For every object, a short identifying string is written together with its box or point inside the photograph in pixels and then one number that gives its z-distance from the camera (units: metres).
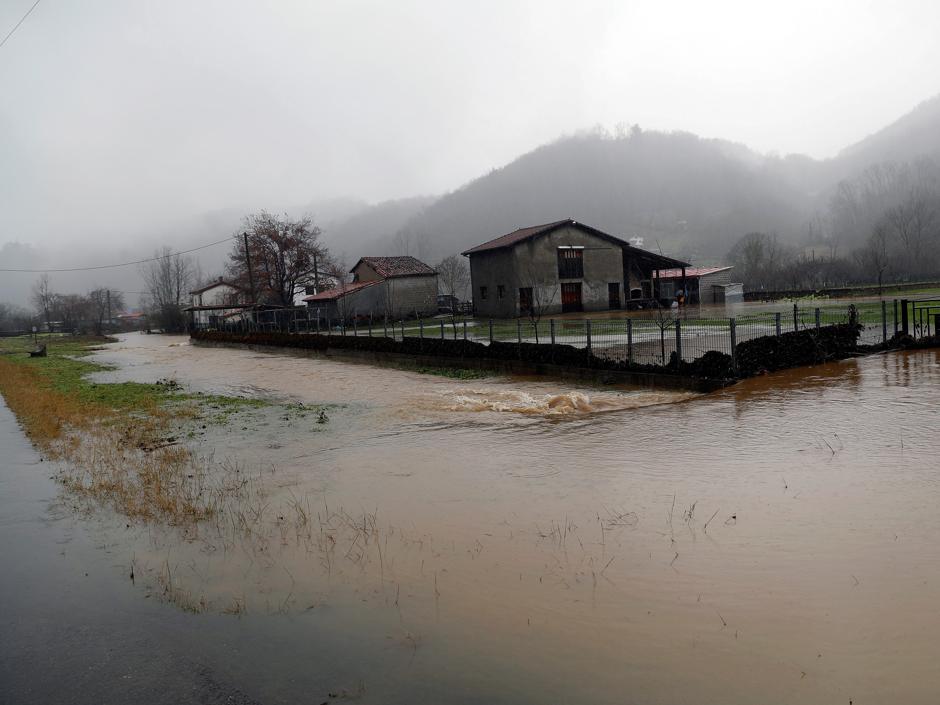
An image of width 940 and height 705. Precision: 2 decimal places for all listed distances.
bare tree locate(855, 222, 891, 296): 80.56
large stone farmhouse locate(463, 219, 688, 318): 48.16
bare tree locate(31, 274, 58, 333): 131.50
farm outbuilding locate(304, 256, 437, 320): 55.31
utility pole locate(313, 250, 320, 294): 71.12
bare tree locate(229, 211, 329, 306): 69.50
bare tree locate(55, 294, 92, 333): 107.31
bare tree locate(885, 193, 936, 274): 95.00
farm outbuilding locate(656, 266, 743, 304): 55.41
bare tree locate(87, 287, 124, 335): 106.26
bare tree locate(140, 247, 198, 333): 127.04
